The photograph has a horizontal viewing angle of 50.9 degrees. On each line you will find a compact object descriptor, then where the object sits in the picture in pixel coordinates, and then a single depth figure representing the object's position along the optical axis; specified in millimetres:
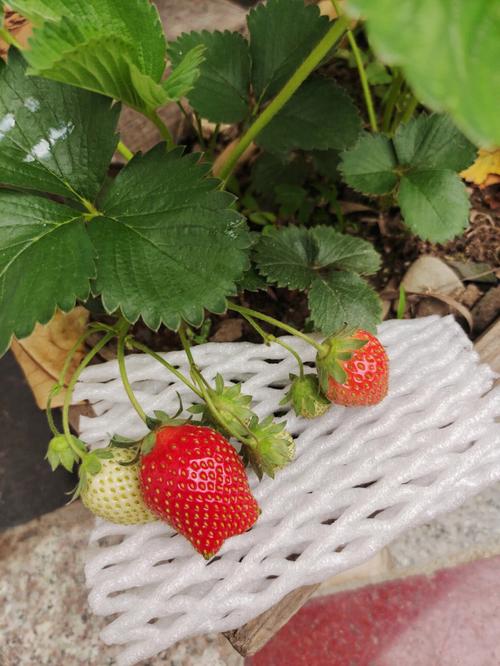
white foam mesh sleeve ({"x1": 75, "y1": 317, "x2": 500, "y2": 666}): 164
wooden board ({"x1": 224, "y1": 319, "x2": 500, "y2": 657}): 182
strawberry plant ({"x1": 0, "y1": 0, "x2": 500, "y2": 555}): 144
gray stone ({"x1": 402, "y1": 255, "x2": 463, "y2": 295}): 233
